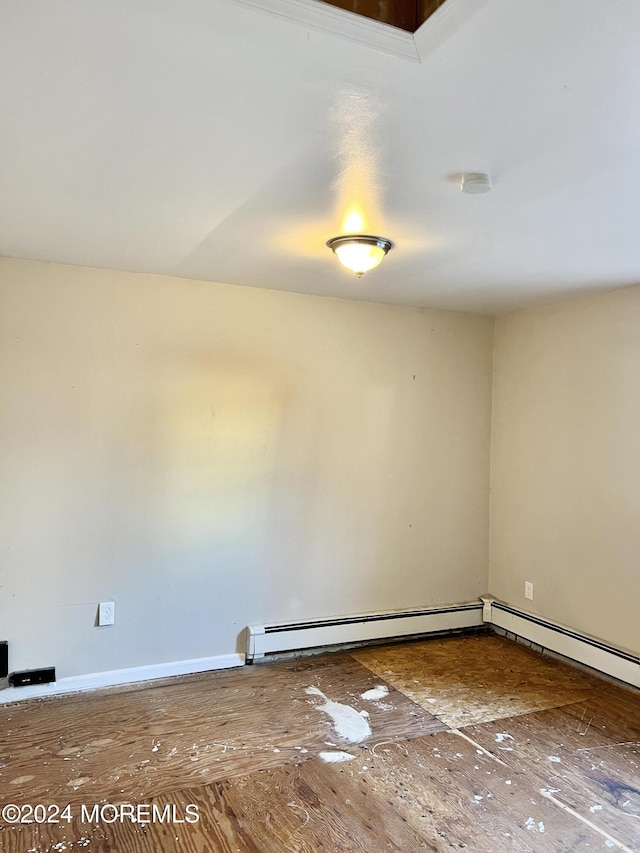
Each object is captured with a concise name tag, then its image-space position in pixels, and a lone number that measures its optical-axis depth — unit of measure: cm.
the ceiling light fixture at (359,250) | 250
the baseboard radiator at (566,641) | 317
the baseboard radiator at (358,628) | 346
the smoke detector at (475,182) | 183
